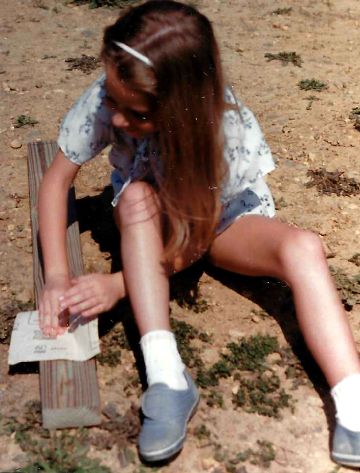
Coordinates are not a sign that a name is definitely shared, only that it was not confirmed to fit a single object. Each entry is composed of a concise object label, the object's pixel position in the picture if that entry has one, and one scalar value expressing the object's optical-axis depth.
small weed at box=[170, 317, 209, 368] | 2.64
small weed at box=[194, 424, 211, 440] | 2.35
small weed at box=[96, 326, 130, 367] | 2.63
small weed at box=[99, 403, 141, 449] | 2.32
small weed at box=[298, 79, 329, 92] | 4.58
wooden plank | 2.30
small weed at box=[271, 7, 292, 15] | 5.77
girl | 2.27
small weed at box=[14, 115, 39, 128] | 4.20
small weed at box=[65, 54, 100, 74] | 4.84
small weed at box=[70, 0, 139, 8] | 5.87
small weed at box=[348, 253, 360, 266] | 3.14
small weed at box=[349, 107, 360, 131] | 4.17
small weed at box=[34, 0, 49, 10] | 5.82
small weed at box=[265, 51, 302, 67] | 4.95
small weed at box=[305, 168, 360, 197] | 3.63
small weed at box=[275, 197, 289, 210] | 3.52
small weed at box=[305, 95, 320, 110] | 4.43
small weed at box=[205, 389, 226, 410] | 2.47
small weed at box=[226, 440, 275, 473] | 2.27
